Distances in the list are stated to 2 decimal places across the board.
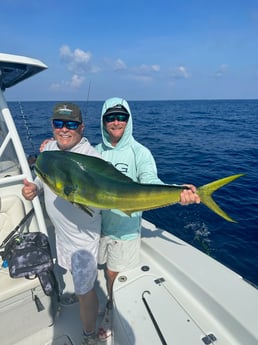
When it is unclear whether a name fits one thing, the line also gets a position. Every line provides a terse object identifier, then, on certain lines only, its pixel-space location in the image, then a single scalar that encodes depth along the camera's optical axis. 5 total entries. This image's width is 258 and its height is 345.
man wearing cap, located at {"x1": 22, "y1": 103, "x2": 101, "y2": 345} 2.39
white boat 2.35
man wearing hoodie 2.79
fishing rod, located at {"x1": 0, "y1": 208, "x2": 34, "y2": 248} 3.02
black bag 2.59
